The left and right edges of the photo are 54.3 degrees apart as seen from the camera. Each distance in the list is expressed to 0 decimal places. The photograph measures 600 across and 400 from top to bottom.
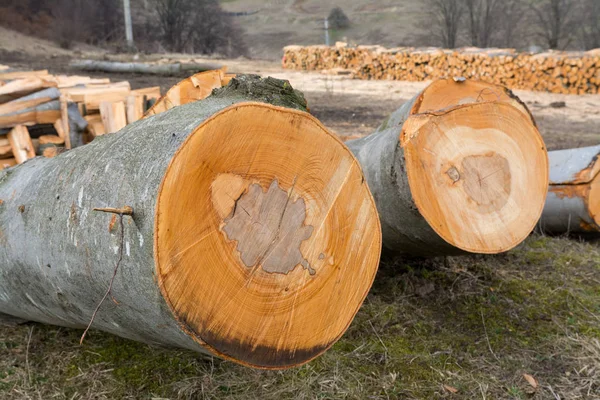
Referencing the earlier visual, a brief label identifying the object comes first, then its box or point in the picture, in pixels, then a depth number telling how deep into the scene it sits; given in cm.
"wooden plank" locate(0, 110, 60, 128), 517
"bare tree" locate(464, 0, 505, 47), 2540
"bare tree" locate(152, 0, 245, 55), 2834
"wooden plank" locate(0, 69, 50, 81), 746
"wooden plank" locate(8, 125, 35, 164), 517
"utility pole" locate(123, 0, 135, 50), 2383
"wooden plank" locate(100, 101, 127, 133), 563
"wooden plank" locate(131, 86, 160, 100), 602
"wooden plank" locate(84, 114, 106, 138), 573
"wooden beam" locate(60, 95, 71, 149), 544
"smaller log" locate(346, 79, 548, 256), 299
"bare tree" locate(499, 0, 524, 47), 2569
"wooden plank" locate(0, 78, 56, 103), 518
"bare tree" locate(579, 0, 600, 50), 2245
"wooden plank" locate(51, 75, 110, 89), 669
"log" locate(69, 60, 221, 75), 1548
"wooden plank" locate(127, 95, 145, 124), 573
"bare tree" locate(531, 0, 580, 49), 2308
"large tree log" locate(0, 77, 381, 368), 179
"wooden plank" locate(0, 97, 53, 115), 518
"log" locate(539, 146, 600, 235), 468
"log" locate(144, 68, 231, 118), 388
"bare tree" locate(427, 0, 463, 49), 2573
